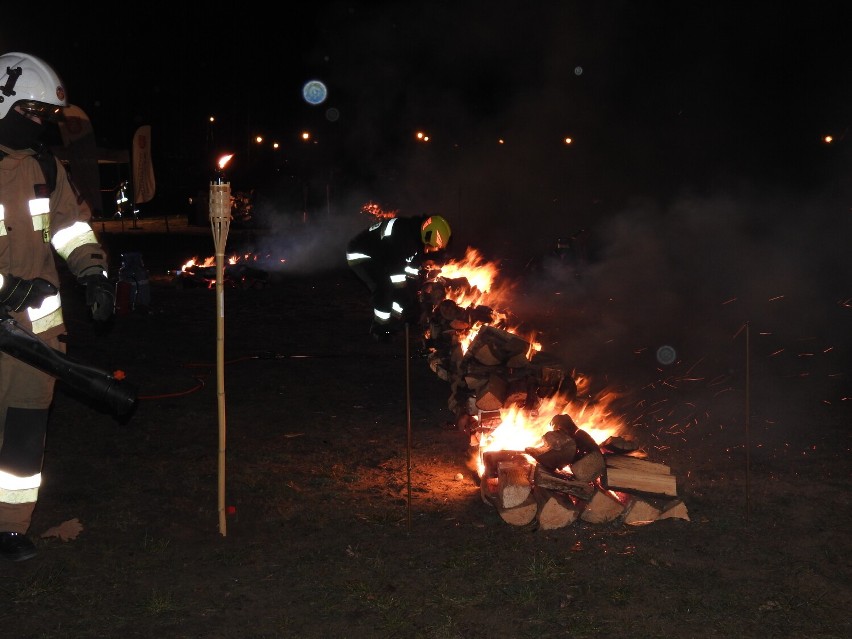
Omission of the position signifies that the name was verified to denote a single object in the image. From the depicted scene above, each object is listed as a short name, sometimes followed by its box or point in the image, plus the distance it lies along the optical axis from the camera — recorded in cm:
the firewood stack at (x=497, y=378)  642
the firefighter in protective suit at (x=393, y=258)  903
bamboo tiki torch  420
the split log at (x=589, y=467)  482
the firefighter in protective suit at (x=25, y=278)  407
